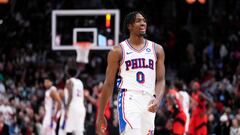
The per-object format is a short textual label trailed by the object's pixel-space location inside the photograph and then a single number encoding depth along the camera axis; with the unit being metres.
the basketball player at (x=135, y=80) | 9.12
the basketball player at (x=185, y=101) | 16.45
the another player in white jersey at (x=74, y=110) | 16.39
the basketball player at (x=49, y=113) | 16.80
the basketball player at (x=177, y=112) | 16.48
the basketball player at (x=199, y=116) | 17.36
